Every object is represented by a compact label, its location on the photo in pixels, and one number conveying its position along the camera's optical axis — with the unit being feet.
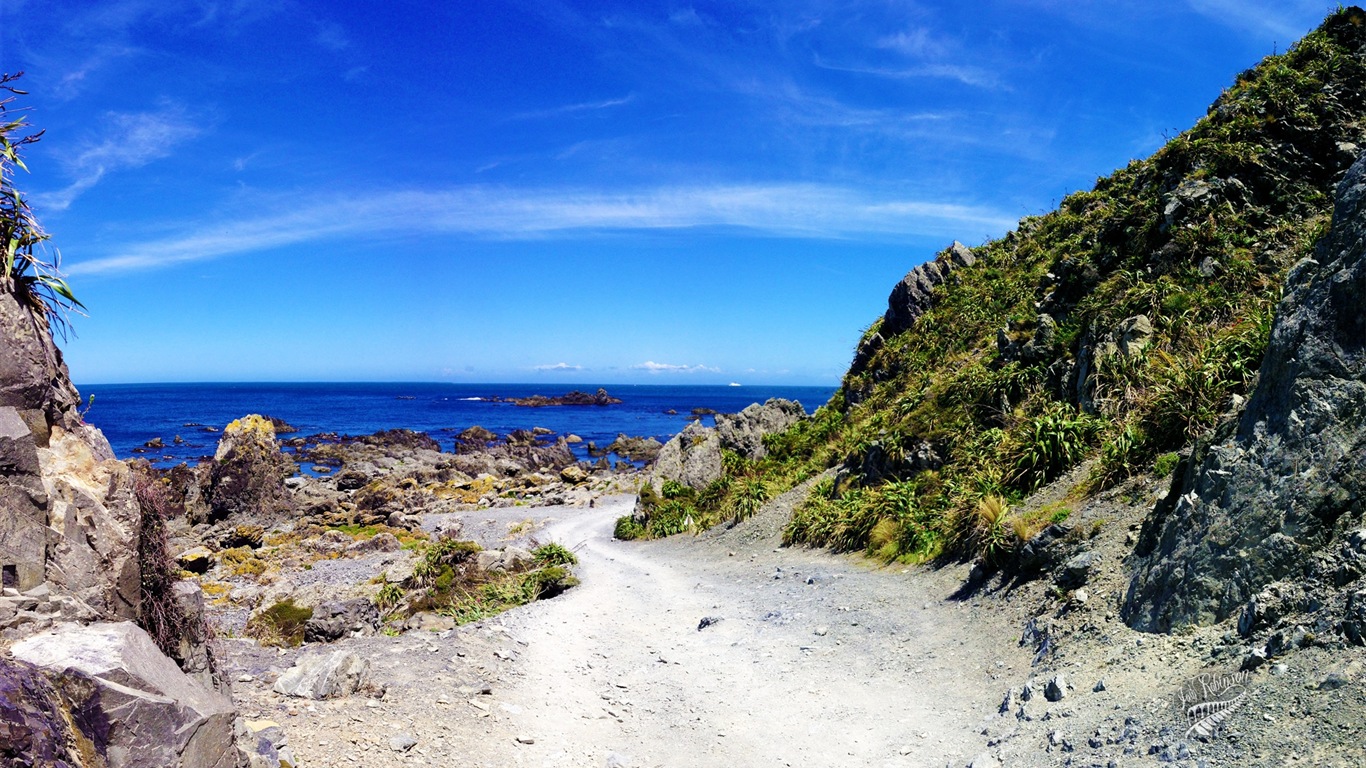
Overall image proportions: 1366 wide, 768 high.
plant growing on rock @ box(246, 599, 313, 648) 39.93
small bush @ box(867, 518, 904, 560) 48.07
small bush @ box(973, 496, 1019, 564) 36.68
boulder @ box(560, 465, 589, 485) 151.06
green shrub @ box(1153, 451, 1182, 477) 33.24
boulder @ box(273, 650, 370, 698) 26.02
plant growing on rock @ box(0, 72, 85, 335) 13.89
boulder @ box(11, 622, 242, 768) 12.85
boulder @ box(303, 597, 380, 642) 39.96
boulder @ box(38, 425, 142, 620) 14.75
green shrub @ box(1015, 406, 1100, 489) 43.78
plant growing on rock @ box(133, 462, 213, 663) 16.37
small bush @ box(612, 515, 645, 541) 85.40
